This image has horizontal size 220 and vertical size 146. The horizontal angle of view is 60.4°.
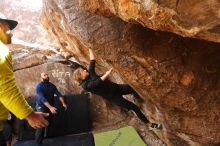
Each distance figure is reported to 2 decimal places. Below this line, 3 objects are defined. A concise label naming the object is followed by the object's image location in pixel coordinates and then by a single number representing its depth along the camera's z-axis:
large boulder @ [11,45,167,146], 4.17
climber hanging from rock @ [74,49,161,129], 3.21
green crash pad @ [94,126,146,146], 3.55
